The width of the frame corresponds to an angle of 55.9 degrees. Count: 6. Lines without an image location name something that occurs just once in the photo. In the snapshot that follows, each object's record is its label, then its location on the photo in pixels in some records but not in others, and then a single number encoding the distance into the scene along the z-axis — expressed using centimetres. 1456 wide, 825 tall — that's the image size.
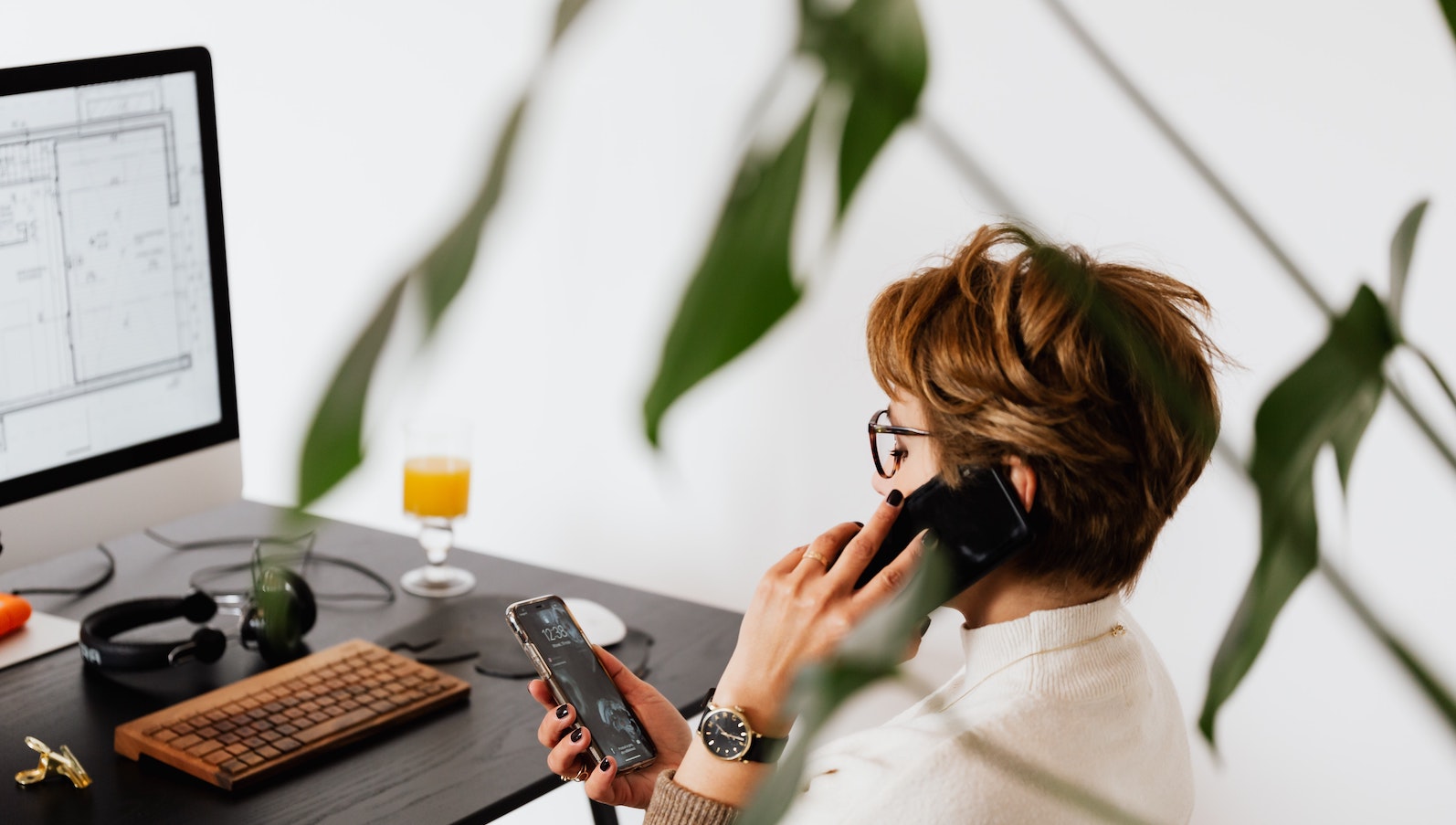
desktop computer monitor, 128
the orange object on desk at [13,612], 138
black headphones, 131
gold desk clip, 109
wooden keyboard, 112
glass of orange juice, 159
